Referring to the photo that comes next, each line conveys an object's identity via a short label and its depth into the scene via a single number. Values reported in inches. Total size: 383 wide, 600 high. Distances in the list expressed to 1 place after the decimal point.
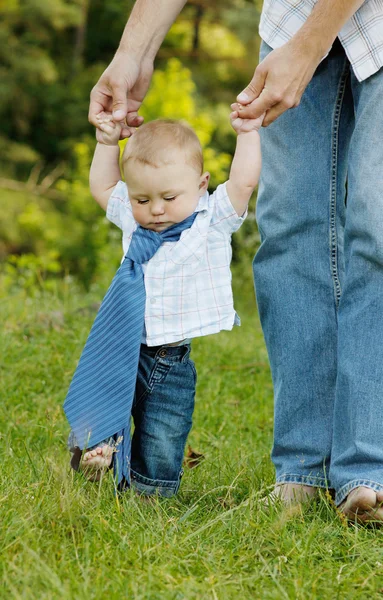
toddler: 160.4
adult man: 161.3
